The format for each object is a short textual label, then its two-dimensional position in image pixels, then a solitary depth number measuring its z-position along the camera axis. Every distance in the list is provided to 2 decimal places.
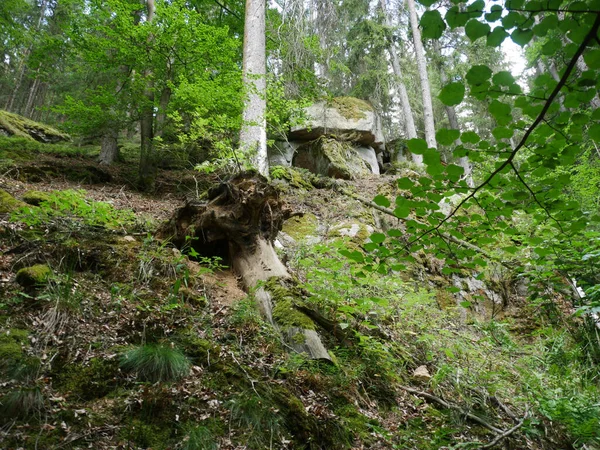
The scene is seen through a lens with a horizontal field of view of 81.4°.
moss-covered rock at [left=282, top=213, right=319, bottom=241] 6.55
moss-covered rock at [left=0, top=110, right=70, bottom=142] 12.37
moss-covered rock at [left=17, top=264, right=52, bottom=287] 2.81
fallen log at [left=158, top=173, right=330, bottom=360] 4.11
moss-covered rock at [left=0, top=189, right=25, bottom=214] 3.88
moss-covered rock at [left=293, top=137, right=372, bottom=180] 10.32
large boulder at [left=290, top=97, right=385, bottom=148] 11.72
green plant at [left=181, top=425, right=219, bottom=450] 2.03
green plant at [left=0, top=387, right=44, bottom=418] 1.86
